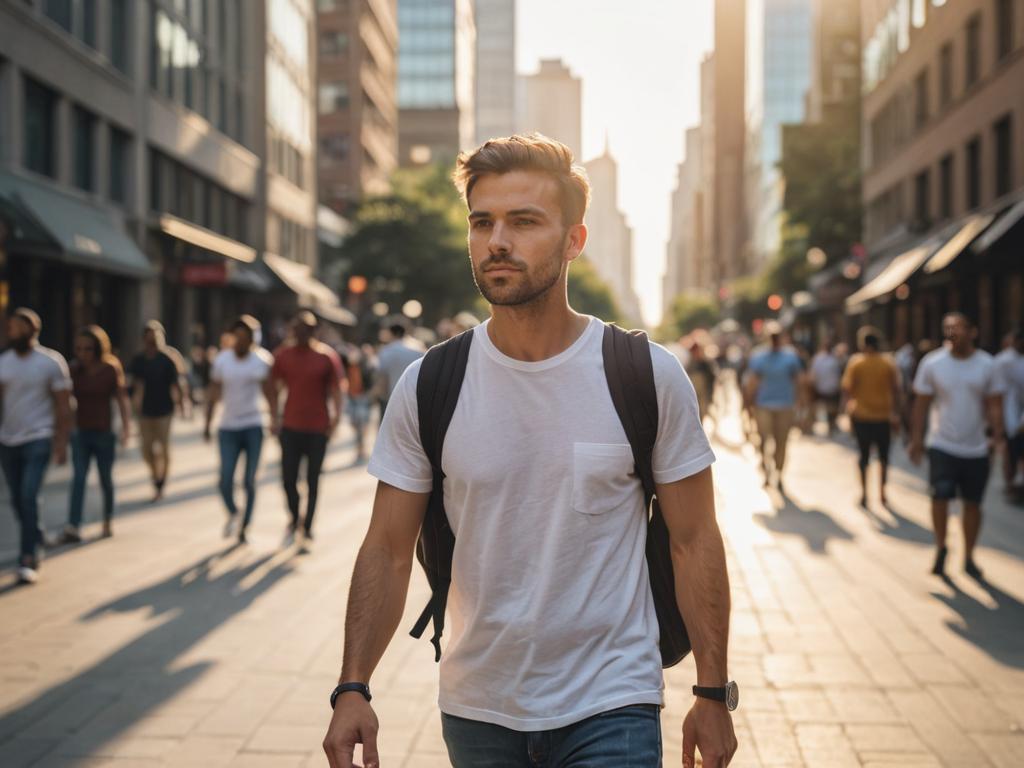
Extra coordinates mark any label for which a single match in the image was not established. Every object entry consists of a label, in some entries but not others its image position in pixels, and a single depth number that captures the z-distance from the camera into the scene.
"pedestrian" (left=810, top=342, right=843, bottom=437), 25.78
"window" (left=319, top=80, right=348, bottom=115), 74.75
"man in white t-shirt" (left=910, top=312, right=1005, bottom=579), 9.34
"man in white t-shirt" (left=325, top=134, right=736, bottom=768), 2.68
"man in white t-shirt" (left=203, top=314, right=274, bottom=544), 11.31
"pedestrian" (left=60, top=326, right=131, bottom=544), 11.34
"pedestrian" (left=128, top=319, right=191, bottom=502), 13.90
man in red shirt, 10.65
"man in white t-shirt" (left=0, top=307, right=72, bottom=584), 9.36
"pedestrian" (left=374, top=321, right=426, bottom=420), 15.02
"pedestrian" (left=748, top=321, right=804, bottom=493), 14.99
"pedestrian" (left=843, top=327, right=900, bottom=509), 13.53
